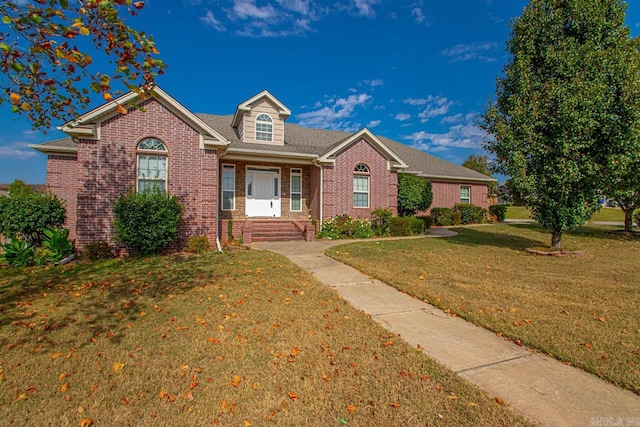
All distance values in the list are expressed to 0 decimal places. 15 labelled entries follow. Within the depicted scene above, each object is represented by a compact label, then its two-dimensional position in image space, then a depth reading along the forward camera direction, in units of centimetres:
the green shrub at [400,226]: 1457
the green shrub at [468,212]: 2098
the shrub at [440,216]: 1970
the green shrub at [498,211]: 2350
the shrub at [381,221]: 1473
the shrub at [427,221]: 1685
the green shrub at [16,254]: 871
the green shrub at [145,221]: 956
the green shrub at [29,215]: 915
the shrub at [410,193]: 1666
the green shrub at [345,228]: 1382
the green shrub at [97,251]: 956
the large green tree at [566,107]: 904
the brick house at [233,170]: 1007
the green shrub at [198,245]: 1038
